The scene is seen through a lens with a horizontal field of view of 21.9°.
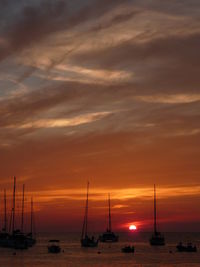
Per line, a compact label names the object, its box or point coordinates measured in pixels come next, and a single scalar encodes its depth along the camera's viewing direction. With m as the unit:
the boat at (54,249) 152.75
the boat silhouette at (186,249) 155.00
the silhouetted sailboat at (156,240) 169.50
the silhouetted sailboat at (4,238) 149.25
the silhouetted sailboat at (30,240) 162.25
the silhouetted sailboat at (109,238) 188.75
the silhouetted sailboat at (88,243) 170.46
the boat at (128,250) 152.75
